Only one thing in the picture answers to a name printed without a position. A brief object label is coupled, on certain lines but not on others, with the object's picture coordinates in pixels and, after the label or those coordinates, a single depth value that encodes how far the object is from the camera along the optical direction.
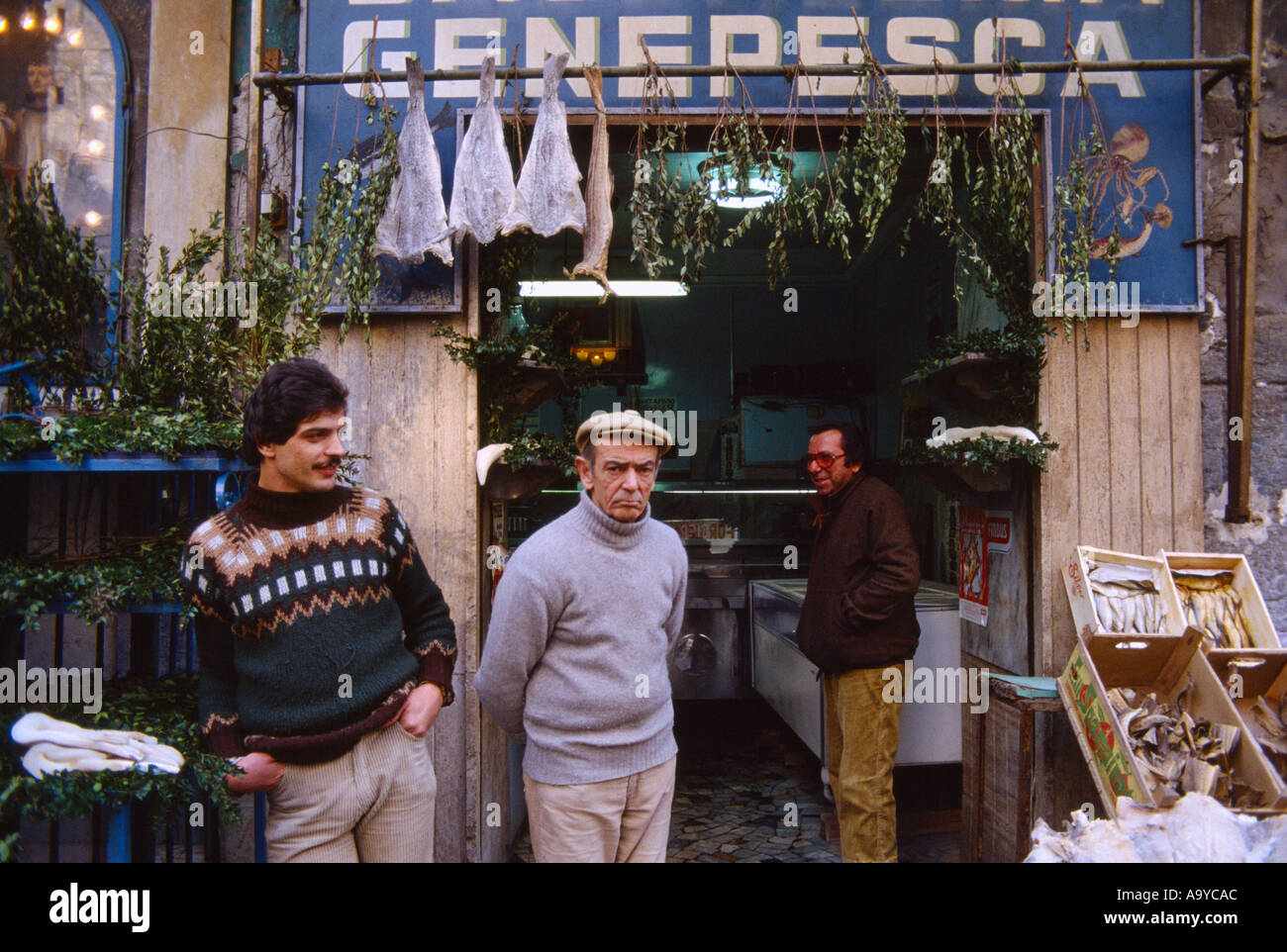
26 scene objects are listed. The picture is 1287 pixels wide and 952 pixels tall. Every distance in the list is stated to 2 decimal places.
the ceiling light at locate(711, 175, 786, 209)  3.62
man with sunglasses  3.69
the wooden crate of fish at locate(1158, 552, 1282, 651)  3.43
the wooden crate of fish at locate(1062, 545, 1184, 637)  3.48
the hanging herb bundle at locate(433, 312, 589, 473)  3.82
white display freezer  4.60
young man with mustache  2.27
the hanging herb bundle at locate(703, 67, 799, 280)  3.55
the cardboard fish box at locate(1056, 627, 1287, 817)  2.85
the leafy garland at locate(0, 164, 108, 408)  2.73
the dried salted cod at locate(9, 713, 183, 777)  2.24
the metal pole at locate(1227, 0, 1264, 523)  3.71
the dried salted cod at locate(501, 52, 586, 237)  3.54
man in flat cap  2.43
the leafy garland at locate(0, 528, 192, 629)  2.47
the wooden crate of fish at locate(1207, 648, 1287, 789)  3.19
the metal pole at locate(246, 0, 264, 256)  3.74
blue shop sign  3.85
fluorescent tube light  5.34
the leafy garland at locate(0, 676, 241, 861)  2.17
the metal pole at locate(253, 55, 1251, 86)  3.55
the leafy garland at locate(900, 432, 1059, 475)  3.66
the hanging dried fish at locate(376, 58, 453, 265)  3.57
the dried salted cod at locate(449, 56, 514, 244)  3.54
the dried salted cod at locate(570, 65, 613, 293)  3.54
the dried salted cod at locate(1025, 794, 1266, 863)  2.35
